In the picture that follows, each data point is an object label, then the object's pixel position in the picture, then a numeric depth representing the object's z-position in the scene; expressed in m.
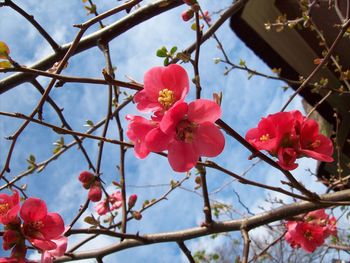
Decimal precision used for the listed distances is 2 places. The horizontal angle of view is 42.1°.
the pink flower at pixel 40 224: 0.29
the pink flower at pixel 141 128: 0.23
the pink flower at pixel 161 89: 0.24
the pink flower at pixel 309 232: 0.49
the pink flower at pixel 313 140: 0.27
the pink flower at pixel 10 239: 0.28
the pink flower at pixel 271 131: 0.26
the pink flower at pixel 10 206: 0.28
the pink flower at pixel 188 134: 0.22
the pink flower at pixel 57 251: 0.30
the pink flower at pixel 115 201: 0.59
